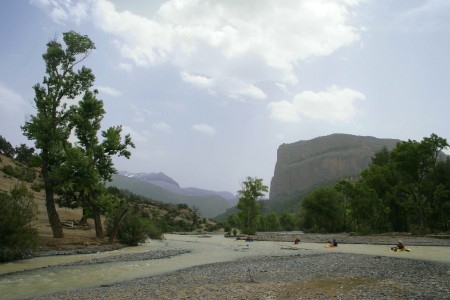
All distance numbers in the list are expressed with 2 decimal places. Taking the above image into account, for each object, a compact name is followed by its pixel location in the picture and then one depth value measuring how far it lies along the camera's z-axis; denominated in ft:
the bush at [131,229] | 124.47
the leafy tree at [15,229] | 71.82
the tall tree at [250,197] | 241.96
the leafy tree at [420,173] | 159.74
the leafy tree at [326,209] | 257.96
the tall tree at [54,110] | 97.30
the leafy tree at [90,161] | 101.14
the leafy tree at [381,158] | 237.51
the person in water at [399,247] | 90.44
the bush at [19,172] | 179.93
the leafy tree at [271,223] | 349.20
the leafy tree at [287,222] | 379.55
